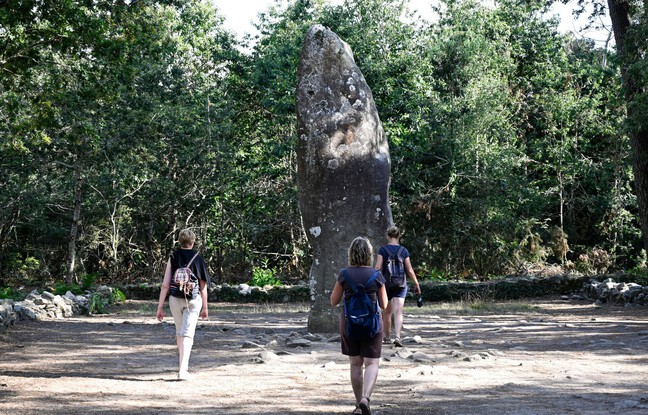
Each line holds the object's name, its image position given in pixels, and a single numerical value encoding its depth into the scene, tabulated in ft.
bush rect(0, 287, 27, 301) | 62.80
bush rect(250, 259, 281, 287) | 82.23
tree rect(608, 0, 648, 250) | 53.62
